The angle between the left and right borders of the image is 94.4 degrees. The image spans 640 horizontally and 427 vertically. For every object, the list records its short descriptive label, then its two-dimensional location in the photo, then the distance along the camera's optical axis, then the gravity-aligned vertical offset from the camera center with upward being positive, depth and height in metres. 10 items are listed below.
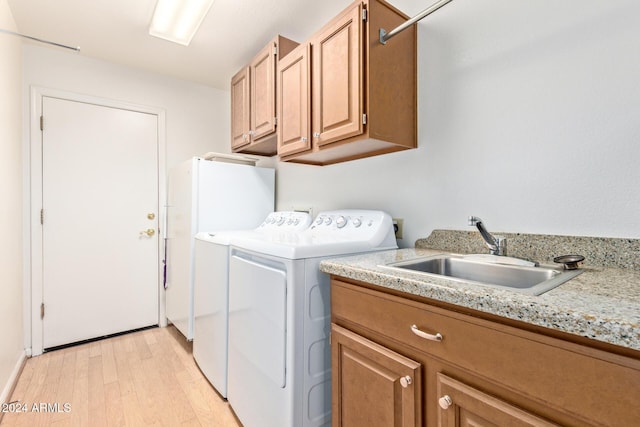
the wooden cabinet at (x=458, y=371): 0.52 -0.36
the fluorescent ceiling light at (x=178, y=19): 1.80 +1.27
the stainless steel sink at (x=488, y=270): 0.95 -0.21
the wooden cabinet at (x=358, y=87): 1.32 +0.61
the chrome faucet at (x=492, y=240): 1.10 -0.11
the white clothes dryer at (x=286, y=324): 1.15 -0.47
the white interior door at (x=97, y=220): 2.35 -0.06
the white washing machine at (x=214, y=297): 1.64 -0.50
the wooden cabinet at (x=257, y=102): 2.01 +0.84
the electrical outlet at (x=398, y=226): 1.58 -0.07
